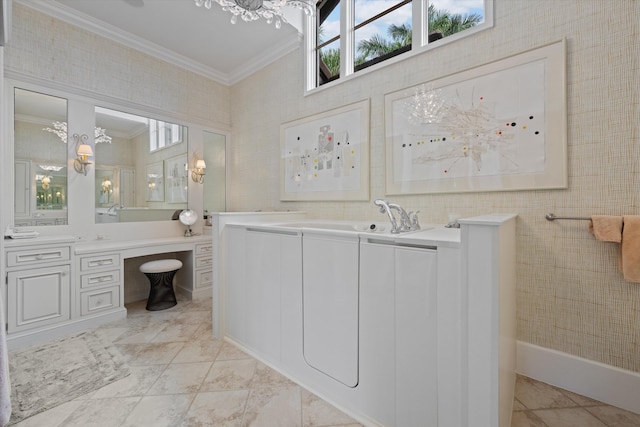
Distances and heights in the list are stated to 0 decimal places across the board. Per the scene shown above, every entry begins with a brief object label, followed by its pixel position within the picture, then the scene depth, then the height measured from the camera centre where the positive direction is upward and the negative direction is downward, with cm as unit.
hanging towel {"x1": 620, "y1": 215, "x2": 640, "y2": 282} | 145 -21
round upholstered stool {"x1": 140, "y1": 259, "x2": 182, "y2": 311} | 292 -75
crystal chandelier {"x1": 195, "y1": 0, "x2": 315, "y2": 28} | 221 +164
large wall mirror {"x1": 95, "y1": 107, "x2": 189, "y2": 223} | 305 +52
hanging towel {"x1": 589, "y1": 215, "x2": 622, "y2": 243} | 151 -10
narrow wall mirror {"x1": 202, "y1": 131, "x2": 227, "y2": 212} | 393 +58
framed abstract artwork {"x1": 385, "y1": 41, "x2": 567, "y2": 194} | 175 +57
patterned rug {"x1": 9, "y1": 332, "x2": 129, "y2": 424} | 160 -105
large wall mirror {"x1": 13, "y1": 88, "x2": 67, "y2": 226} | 254 +52
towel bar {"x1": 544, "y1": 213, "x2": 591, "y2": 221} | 163 -5
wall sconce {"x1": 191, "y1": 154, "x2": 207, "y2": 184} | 374 +55
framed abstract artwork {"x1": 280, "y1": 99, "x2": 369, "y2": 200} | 262 +57
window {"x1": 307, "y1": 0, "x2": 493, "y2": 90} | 216 +161
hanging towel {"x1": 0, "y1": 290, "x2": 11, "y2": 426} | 88 -54
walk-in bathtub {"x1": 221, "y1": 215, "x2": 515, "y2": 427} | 106 -53
